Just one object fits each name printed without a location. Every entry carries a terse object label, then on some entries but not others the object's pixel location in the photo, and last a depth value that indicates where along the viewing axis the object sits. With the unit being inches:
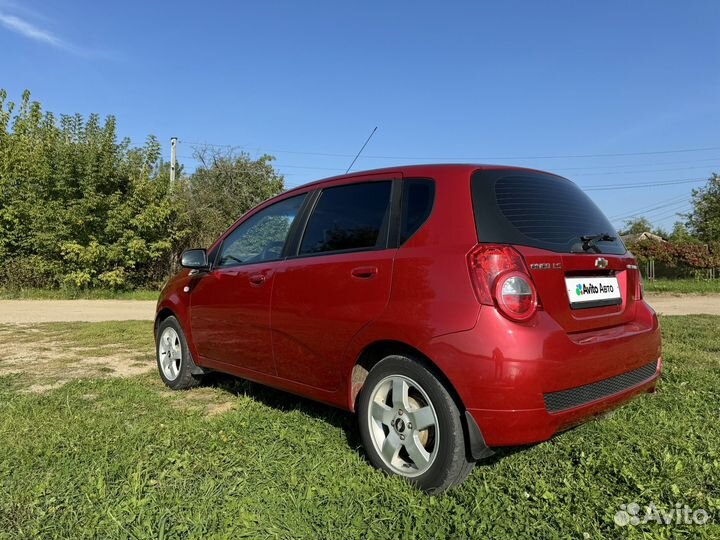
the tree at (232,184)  884.0
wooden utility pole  978.5
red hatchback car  97.0
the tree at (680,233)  1559.7
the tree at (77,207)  607.2
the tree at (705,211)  1545.3
